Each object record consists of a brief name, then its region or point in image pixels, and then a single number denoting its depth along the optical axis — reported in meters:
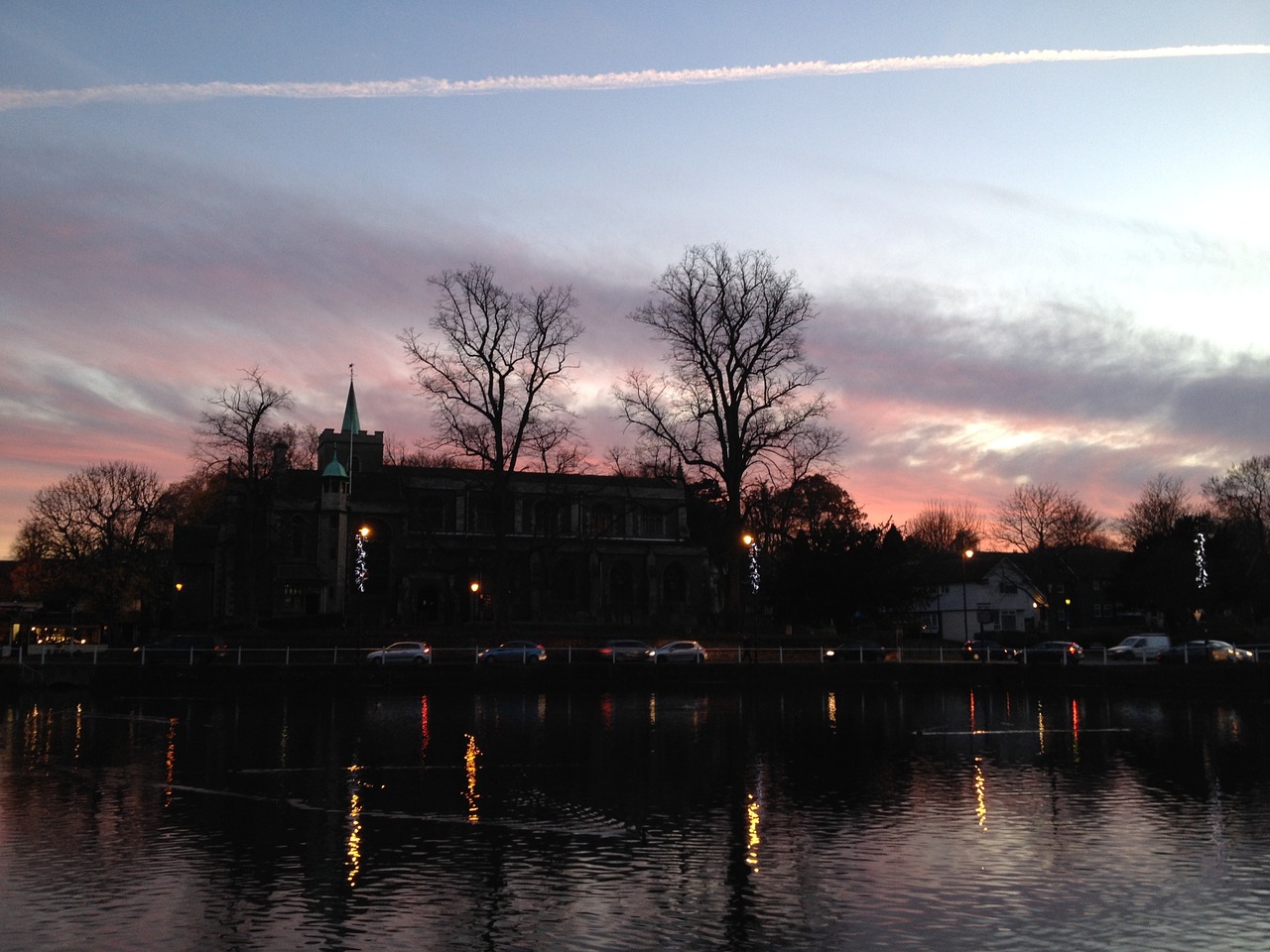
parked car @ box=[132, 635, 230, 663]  53.09
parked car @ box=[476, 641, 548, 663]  56.20
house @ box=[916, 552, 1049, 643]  93.62
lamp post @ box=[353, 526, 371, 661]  63.60
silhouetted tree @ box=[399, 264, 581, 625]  63.81
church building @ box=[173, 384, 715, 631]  77.56
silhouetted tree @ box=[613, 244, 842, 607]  66.25
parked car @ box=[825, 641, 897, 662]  59.03
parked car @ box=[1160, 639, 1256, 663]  55.56
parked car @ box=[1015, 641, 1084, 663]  58.81
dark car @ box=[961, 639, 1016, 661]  61.47
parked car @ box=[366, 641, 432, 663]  55.38
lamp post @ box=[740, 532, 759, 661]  57.03
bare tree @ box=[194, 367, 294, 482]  67.44
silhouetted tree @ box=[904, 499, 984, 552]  142.73
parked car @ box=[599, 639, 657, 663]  57.00
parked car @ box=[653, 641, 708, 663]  57.25
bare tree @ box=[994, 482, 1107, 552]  108.88
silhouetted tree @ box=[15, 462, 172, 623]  79.38
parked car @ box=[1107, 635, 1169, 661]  60.91
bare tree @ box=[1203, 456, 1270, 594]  105.06
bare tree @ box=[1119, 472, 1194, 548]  105.25
